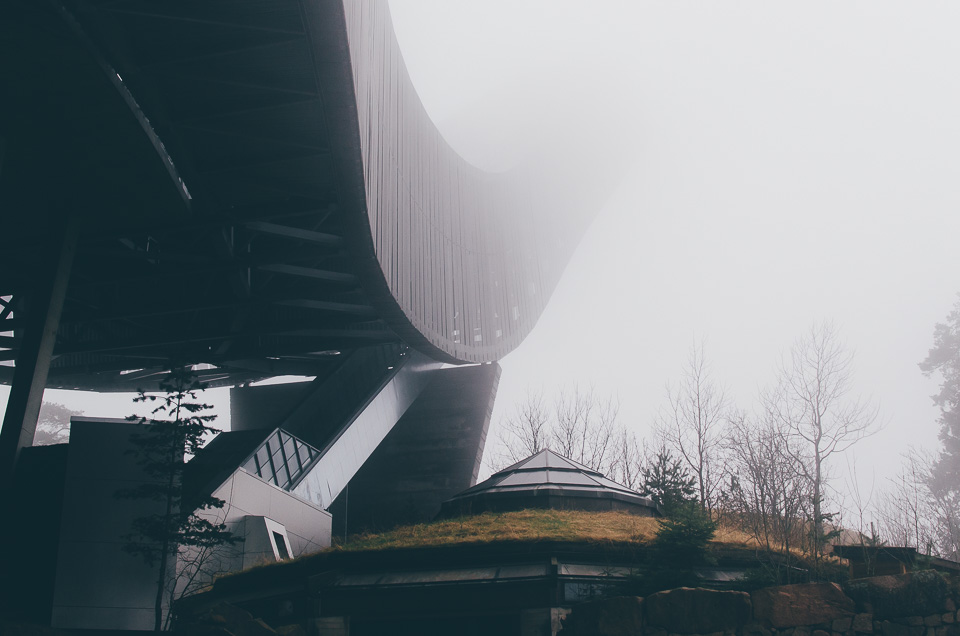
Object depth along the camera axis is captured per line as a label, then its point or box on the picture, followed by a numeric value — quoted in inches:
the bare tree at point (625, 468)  1359.5
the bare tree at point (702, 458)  1015.6
